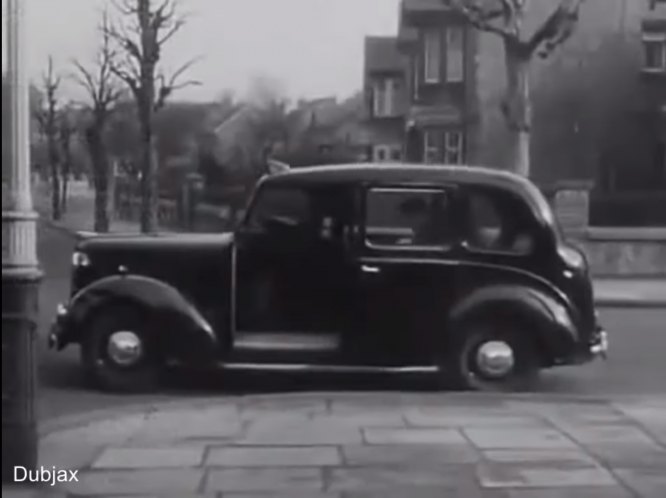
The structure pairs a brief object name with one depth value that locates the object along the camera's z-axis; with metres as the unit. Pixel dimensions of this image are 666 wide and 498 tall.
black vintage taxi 7.50
